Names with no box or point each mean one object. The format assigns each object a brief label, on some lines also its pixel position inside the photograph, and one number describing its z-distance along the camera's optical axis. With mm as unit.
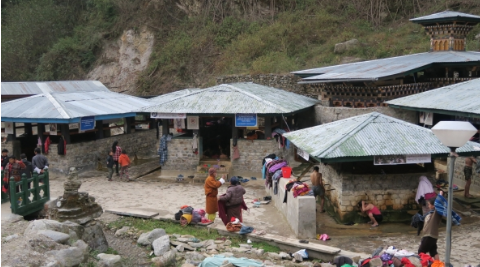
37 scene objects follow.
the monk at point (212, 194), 11883
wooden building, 19094
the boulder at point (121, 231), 11946
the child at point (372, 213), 11961
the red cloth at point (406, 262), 8352
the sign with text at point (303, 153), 12719
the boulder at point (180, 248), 10312
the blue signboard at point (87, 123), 18847
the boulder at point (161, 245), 10234
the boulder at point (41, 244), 8391
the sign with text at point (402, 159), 11773
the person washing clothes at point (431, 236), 8883
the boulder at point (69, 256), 8312
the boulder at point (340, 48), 30625
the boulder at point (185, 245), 10438
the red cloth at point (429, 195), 11316
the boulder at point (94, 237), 10352
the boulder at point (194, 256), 9688
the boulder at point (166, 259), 9484
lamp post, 7168
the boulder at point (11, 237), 9302
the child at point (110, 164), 18078
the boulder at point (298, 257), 9898
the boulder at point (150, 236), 10945
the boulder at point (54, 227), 9180
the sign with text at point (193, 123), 18509
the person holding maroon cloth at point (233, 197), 11472
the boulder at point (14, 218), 11612
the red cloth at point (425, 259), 8532
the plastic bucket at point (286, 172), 13586
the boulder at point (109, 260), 9125
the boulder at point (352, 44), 30469
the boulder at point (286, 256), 10028
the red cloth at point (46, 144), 18859
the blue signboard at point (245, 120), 17703
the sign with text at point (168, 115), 18234
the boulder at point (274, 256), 9969
